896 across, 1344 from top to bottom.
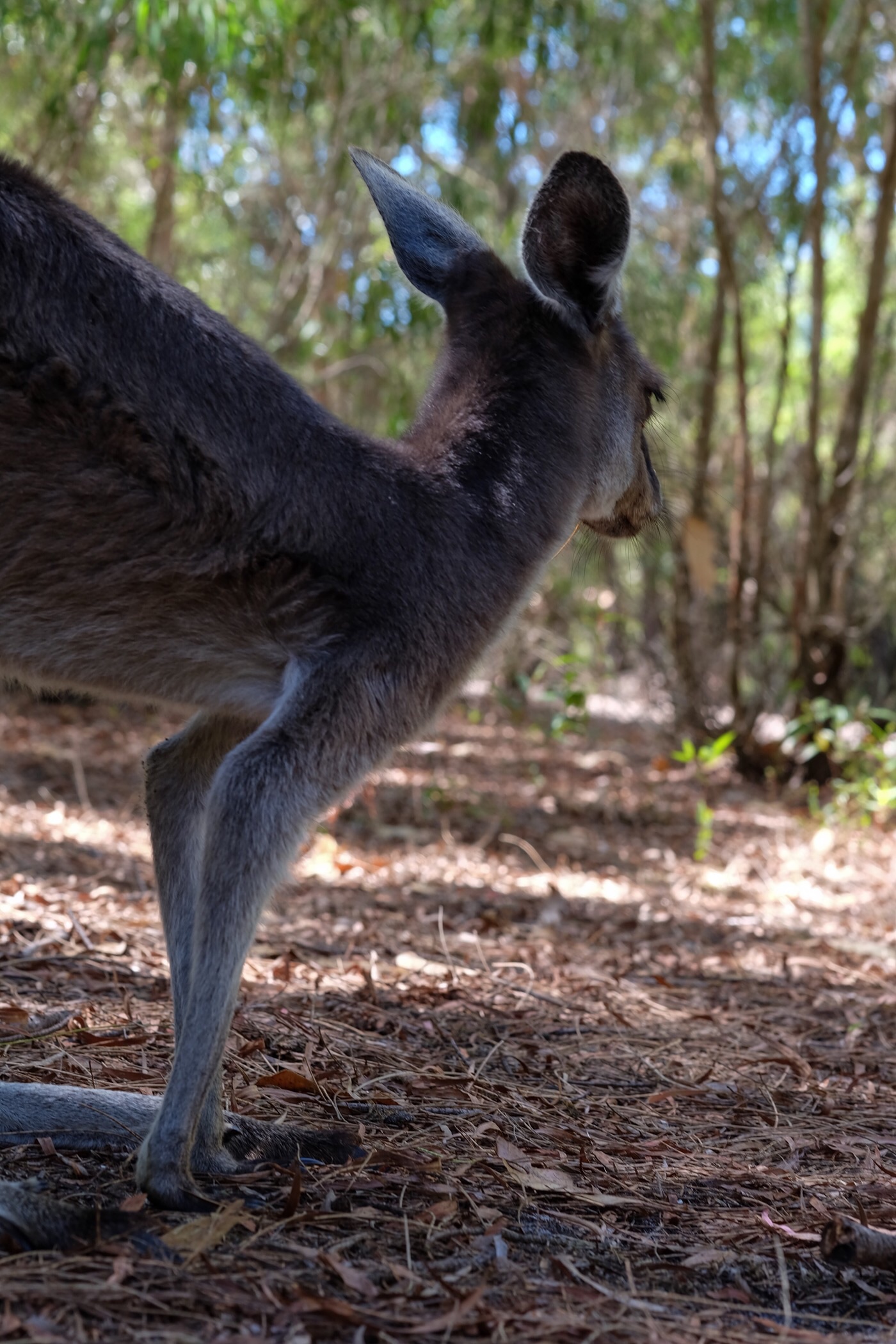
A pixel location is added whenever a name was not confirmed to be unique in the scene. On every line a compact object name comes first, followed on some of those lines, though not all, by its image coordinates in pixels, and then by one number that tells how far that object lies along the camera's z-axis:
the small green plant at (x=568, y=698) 7.26
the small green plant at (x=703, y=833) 6.84
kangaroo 2.36
